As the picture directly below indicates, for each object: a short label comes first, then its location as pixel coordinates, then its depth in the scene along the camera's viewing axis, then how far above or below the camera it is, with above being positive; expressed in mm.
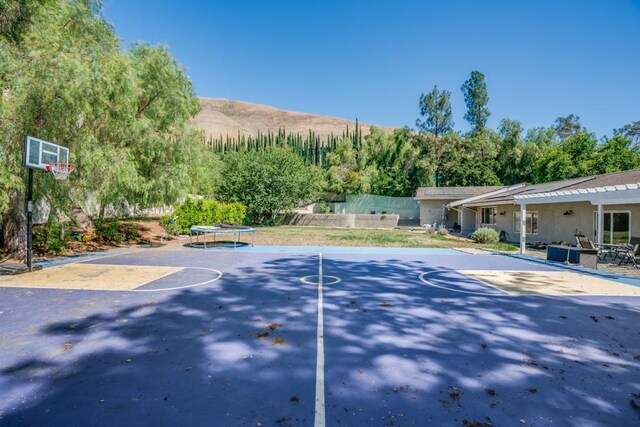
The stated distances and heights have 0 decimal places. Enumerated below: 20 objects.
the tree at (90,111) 9297 +3432
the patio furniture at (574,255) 11492 -1199
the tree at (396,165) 40031 +6733
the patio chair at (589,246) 12414 -888
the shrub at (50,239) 12477 -927
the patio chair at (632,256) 11989 -1254
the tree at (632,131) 47025 +12828
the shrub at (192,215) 20828 +108
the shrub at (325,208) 37094 +1168
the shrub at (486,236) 19783 -895
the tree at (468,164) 38781 +6552
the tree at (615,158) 30797 +5934
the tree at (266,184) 31859 +3207
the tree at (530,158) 38656 +7234
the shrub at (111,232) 16203 -807
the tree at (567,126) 53500 +15196
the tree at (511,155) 39219 +7615
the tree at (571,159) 32094 +6160
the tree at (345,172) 40500 +5925
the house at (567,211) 13078 +579
